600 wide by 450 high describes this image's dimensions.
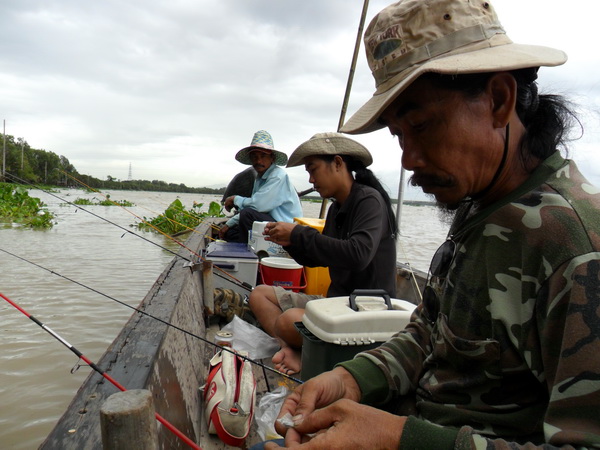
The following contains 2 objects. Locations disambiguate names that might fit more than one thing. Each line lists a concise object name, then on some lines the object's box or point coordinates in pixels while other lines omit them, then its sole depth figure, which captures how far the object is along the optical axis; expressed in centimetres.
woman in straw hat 260
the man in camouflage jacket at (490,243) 77
